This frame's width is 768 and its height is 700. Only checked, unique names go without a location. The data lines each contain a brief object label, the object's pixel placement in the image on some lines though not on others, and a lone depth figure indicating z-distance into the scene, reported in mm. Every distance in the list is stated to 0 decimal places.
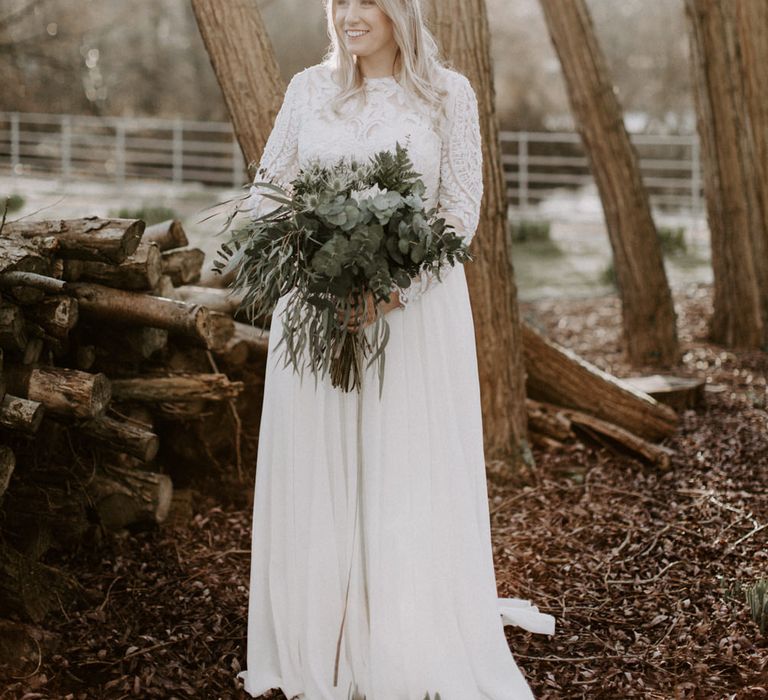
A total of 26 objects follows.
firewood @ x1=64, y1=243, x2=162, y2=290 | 4219
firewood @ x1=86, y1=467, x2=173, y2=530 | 4453
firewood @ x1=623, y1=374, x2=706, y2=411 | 6457
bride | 3342
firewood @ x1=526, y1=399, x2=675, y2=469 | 5691
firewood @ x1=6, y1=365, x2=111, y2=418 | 3871
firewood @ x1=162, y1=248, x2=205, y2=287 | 5113
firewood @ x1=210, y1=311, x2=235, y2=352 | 4738
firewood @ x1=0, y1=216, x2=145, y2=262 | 4129
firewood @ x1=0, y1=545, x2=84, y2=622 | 3758
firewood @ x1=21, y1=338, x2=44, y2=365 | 3871
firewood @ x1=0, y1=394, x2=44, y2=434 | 3680
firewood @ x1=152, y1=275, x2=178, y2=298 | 4484
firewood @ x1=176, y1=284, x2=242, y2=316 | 5199
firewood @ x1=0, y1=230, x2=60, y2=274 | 3652
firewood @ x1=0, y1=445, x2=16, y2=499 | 3725
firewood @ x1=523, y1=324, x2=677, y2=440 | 5977
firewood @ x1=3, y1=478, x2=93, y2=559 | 4039
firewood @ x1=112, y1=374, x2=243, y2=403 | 4527
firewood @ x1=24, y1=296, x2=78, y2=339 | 3891
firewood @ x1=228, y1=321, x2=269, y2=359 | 5059
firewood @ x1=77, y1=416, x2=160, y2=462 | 4254
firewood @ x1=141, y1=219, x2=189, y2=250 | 4941
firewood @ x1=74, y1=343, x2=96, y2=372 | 4250
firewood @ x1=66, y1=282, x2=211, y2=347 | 4199
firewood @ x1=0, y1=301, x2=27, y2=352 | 3676
